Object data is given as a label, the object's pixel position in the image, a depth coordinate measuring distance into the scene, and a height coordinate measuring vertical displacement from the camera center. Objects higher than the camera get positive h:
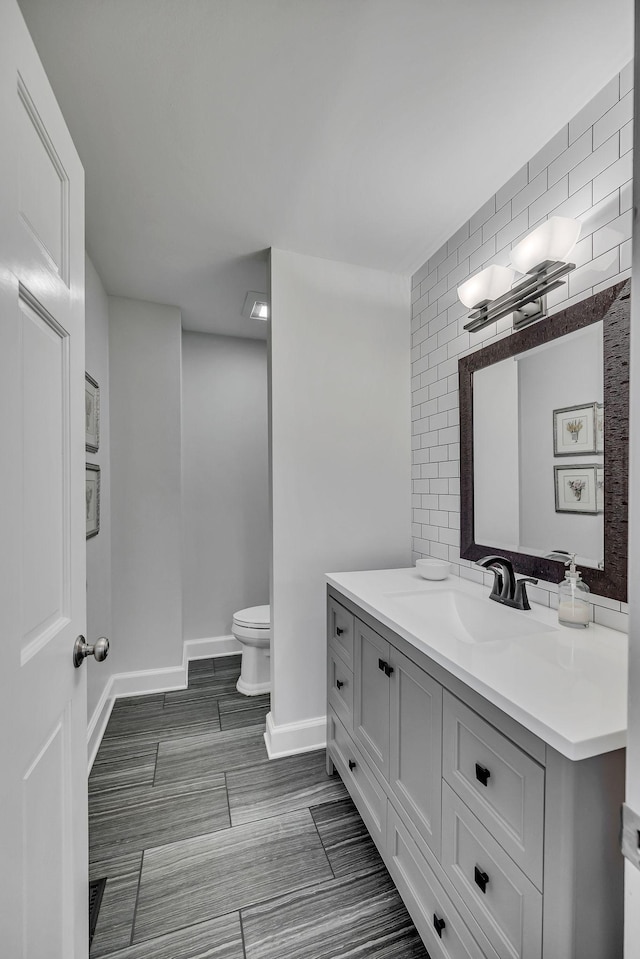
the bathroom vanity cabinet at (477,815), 0.72 -0.74
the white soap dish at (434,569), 1.85 -0.42
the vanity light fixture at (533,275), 1.31 +0.67
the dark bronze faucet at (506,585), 1.45 -0.39
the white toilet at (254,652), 2.62 -1.13
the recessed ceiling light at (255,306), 2.63 +1.08
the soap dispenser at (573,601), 1.25 -0.39
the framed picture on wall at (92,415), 2.10 +0.30
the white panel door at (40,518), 0.67 -0.09
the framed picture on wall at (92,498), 2.09 -0.13
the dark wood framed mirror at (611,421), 1.19 +0.15
